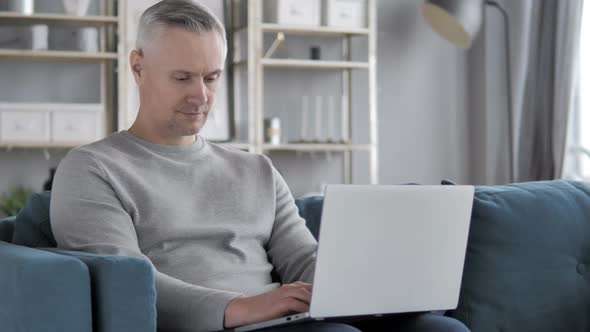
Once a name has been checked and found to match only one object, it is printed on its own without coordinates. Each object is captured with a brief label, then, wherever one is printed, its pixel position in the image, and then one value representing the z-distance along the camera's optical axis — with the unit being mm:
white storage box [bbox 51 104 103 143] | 4422
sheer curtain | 4555
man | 1740
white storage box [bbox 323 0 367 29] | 4805
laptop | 1602
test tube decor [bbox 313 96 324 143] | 5133
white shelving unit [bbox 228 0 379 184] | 4656
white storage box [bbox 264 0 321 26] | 4707
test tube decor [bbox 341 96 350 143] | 5199
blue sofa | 2182
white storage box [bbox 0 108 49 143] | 4371
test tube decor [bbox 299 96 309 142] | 5145
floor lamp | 4680
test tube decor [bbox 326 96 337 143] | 5145
